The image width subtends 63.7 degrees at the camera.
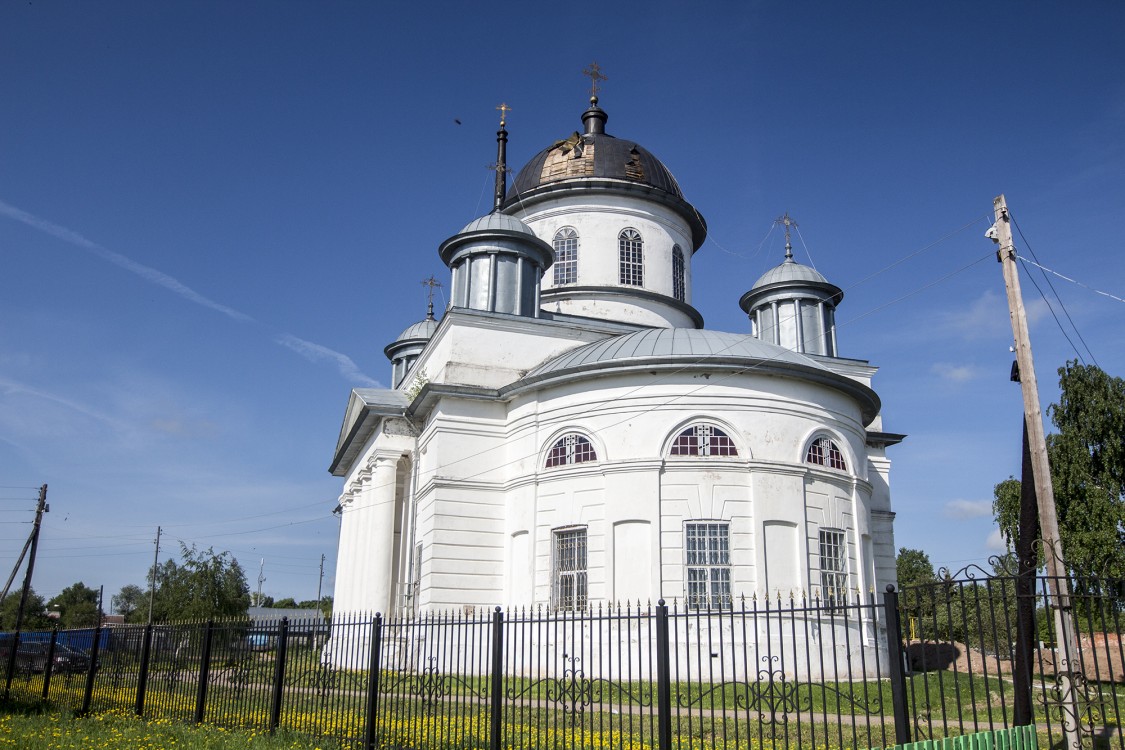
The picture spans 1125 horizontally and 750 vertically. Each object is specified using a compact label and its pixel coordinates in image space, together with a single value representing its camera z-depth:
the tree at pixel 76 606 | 68.99
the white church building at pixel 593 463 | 17.42
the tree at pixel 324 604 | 86.45
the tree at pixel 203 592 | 33.25
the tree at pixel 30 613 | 57.59
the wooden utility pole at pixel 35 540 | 32.44
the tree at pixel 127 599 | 81.71
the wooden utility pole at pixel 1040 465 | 8.34
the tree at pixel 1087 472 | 25.95
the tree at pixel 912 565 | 68.12
